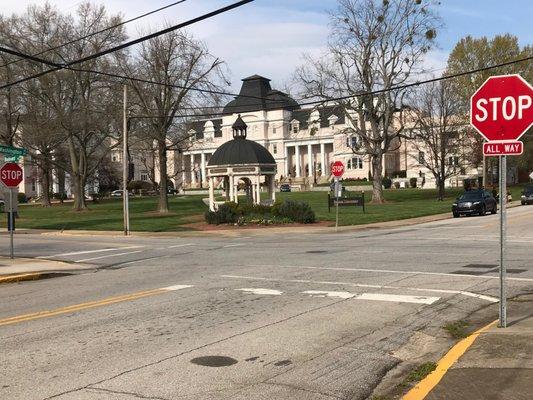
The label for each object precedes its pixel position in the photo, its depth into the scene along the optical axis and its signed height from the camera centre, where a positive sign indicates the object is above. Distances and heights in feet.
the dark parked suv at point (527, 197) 164.34 -4.07
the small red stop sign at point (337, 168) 93.56 +2.91
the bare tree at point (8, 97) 150.41 +27.16
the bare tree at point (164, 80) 139.23 +26.14
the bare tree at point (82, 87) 152.56 +28.27
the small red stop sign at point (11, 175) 58.54 +2.02
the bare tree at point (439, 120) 182.19 +19.97
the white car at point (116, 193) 356.67 -0.16
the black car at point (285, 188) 313.94 +0.25
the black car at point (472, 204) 118.93 -4.07
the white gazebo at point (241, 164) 116.16 +4.90
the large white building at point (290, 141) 352.69 +29.10
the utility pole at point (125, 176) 99.19 +2.77
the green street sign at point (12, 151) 59.82 +4.48
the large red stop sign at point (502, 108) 22.04 +2.81
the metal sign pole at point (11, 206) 60.49 -1.11
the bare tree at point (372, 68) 161.48 +31.95
